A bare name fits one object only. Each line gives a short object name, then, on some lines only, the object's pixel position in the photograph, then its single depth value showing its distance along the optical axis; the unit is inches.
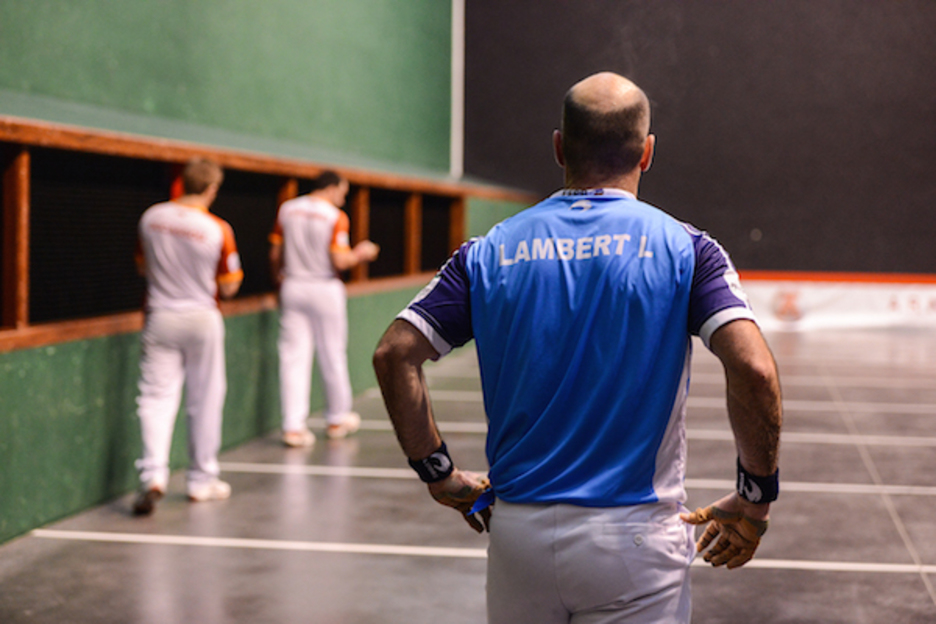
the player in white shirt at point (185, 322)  433.1
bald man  157.8
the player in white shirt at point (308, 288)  565.9
